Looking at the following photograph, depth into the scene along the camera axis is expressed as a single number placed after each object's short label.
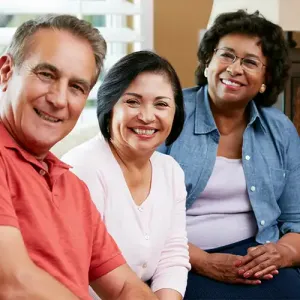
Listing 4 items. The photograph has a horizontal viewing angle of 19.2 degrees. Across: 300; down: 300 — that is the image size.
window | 2.35
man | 1.47
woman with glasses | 2.12
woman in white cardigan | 1.87
